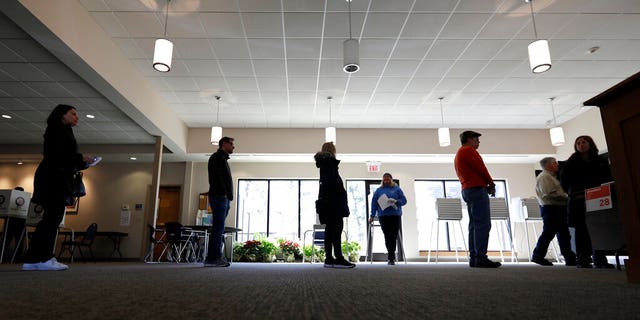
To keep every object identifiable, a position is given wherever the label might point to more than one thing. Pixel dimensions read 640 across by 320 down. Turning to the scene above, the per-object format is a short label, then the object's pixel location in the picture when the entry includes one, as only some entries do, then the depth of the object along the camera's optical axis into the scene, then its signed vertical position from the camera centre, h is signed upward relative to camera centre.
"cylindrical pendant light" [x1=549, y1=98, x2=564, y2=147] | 6.83 +1.71
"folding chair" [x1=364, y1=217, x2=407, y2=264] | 7.80 -0.39
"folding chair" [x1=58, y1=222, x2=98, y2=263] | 7.18 +0.05
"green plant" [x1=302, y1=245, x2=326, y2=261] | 7.83 -0.41
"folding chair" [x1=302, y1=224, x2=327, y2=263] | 7.37 -0.07
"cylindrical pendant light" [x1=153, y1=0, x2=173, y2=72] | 3.96 +1.89
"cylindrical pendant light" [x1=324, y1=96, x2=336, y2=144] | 6.81 +1.79
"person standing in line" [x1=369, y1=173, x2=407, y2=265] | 5.00 +0.28
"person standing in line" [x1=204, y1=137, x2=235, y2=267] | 3.63 +0.34
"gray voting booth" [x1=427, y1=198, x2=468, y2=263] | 5.55 +0.34
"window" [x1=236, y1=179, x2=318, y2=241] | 8.59 +0.61
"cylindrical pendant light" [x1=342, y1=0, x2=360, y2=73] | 3.92 +1.84
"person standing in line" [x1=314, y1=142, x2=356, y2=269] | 3.38 +0.25
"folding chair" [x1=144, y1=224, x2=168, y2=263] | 6.18 -0.09
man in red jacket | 3.33 +0.32
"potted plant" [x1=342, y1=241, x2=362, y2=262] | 7.95 -0.36
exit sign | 8.55 +1.50
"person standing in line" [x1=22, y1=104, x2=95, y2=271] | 2.78 +0.42
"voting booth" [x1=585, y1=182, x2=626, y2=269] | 3.20 +0.01
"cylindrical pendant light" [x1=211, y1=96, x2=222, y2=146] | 6.62 +1.76
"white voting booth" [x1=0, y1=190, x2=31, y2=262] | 5.04 +0.42
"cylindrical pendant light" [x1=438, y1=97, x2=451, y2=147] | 6.87 +1.72
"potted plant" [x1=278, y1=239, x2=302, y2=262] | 7.89 -0.34
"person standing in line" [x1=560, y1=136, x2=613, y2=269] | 3.32 +0.43
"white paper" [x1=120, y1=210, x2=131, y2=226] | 8.73 +0.40
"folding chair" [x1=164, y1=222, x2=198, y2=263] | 5.89 -0.09
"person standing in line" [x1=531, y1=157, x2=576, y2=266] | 3.81 +0.13
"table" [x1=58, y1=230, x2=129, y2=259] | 8.07 +0.01
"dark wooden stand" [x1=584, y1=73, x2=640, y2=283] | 1.55 +0.32
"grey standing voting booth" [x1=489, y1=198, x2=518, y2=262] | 6.18 +0.37
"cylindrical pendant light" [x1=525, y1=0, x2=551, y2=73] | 4.02 +1.87
